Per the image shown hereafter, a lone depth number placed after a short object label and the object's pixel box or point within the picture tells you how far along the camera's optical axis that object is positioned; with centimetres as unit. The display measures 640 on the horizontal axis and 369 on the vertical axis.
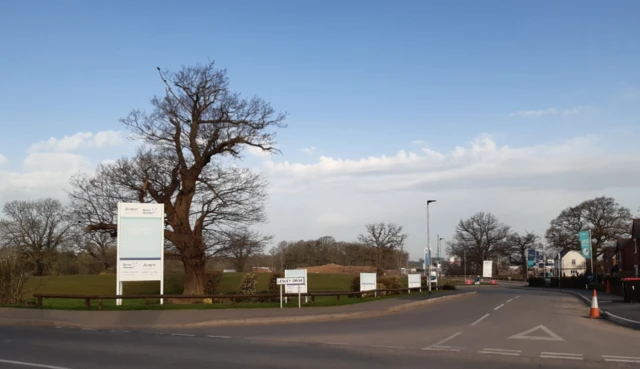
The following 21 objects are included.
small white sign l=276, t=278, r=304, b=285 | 2461
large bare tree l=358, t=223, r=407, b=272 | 9202
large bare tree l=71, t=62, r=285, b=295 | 3359
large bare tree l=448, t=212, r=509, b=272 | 10862
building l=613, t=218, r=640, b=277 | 6681
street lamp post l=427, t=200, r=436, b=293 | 4384
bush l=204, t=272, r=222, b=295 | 3532
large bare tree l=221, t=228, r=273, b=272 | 3609
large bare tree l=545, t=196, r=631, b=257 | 8250
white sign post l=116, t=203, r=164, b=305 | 2575
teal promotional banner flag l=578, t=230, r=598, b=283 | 5525
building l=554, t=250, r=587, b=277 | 13150
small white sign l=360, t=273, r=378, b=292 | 3378
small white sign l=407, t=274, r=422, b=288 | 3940
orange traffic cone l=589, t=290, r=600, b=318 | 2232
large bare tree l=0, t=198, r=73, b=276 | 7456
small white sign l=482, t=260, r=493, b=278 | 7669
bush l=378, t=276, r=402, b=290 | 4202
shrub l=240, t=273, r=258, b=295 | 3372
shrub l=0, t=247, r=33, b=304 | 2692
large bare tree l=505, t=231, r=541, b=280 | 10862
